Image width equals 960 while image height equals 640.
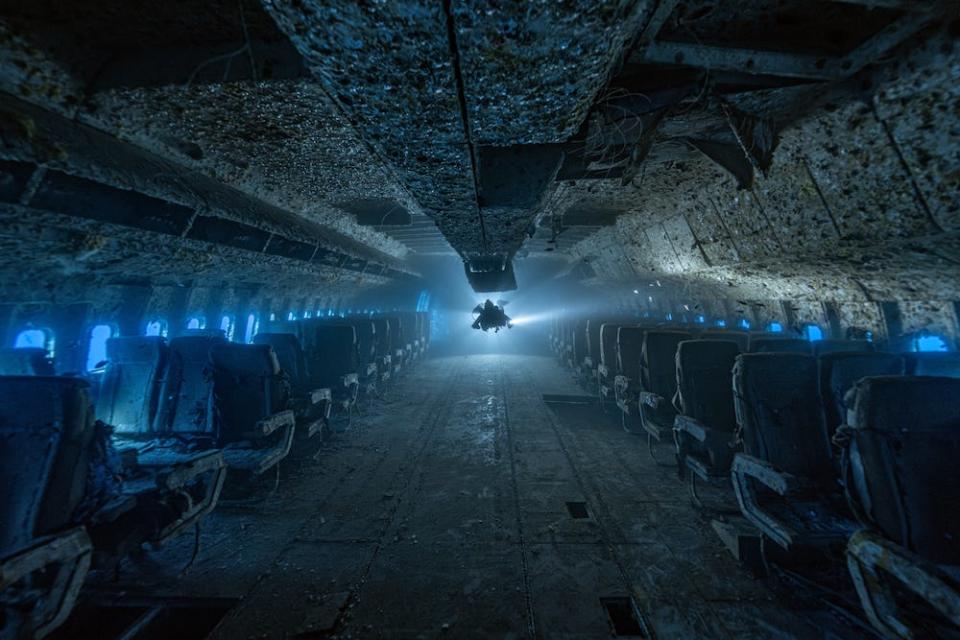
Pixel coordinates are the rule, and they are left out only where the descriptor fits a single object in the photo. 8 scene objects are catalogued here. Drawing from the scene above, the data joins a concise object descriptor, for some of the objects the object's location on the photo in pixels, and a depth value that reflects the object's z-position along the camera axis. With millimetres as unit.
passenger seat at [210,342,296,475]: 4297
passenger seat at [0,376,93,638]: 1849
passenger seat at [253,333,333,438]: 5156
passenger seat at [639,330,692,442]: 4895
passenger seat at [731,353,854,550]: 2912
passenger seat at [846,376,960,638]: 2096
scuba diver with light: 8051
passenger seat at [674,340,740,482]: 4000
